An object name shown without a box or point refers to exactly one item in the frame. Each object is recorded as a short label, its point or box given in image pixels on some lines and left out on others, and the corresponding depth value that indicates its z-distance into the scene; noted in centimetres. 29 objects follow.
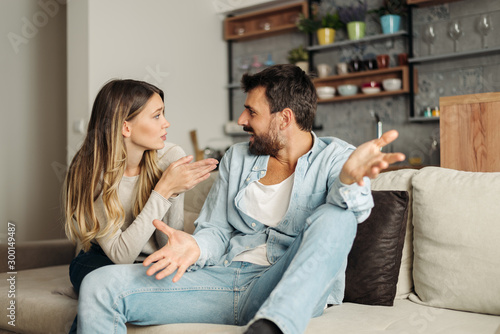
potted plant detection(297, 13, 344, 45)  424
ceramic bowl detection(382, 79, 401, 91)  393
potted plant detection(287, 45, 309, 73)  441
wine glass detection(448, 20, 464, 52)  371
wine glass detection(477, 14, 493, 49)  364
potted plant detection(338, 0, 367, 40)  410
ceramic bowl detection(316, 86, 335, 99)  425
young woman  166
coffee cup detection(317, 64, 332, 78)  427
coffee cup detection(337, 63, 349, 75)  418
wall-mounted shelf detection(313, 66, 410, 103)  391
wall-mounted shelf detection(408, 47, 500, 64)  364
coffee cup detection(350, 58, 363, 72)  410
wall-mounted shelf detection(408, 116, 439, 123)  378
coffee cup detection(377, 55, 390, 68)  399
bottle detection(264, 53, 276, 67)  466
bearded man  121
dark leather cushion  160
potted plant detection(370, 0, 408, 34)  395
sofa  143
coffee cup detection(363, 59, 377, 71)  405
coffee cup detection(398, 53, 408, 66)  398
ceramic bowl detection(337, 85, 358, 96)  414
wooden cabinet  194
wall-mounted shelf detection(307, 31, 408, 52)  396
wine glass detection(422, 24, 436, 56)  379
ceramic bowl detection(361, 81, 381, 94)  402
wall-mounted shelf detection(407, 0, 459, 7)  378
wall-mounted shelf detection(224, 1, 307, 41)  451
